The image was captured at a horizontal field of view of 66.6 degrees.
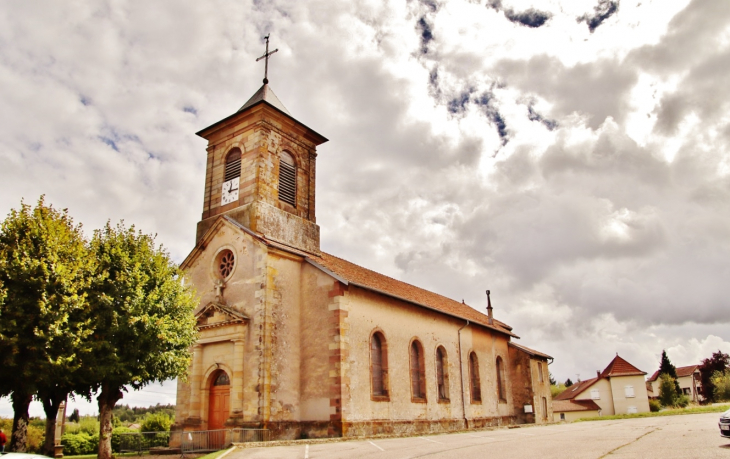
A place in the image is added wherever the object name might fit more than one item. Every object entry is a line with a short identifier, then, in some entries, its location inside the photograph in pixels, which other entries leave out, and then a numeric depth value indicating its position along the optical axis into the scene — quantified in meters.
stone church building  19.92
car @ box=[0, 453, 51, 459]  9.58
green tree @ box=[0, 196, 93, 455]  13.90
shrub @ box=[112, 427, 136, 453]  23.30
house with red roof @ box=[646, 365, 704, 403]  83.50
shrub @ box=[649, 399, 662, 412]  56.49
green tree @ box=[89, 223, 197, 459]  15.64
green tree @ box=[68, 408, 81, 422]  55.59
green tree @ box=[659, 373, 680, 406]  58.03
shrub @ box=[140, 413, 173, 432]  26.41
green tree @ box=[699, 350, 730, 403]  67.38
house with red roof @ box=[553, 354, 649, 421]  55.16
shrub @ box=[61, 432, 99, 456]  27.14
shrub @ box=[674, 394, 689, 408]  56.48
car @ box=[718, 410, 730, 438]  12.49
